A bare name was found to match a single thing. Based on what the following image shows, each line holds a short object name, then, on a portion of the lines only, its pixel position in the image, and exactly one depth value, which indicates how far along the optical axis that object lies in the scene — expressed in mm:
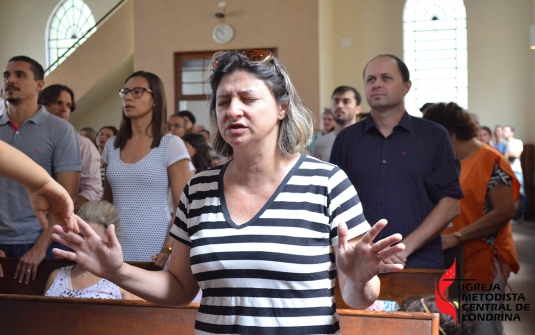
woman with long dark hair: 3301
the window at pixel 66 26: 15156
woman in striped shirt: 1596
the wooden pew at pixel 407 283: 2988
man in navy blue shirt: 3221
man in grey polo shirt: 3355
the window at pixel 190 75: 11930
